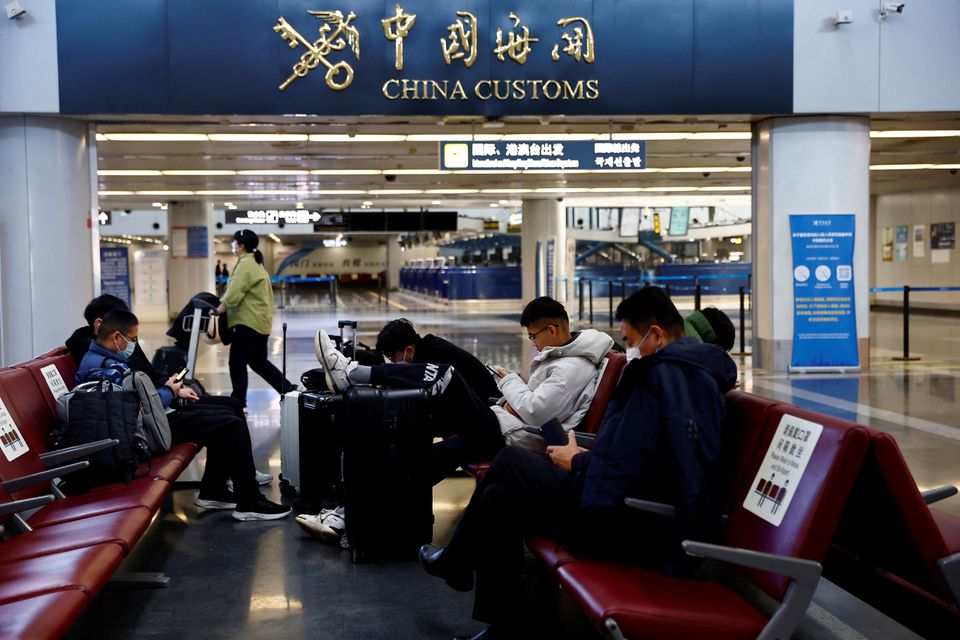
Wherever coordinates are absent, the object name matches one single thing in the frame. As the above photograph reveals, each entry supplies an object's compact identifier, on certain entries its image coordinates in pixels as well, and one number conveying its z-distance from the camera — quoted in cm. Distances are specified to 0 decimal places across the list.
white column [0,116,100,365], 1012
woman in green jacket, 795
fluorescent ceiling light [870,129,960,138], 1385
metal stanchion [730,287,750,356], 1332
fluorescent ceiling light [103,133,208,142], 1305
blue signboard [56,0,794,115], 1023
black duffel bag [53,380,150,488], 428
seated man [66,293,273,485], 509
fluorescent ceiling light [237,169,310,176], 1855
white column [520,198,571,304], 2477
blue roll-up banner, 1130
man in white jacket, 425
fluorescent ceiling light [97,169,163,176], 1822
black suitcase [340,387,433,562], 430
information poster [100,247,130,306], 2064
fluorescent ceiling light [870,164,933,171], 1865
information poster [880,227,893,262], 2500
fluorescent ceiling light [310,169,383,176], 1869
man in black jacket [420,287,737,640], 292
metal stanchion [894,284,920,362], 1296
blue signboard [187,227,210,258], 2439
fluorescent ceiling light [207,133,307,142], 1319
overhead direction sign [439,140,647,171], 1218
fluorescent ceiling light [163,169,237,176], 1820
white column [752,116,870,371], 1128
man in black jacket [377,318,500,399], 488
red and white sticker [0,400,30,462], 392
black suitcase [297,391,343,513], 528
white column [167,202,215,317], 2390
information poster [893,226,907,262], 2434
